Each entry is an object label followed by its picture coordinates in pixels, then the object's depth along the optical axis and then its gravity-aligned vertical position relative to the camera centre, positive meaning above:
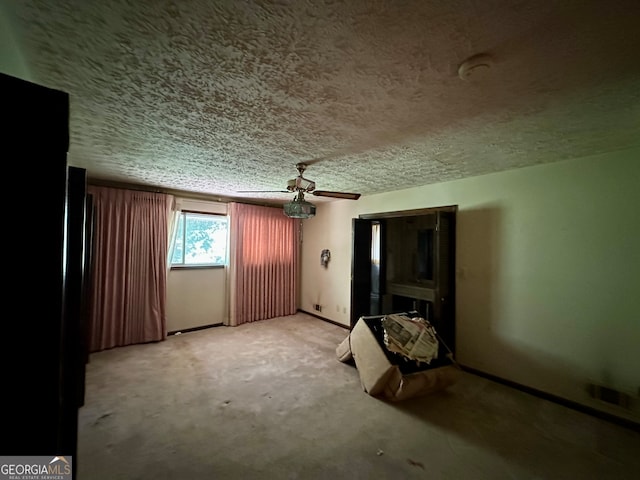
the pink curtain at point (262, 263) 4.68 -0.38
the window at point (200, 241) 4.33 +0.01
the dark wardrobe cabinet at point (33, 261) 0.51 -0.04
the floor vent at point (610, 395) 2.18 -1.25
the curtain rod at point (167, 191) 3.57 +0.77
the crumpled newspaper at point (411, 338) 2.54 -0.93
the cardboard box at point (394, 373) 2.42 -1.21
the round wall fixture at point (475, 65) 1.17 +0.82
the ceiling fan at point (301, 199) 2.57 +0.46
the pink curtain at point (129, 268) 3.52 -0.38
